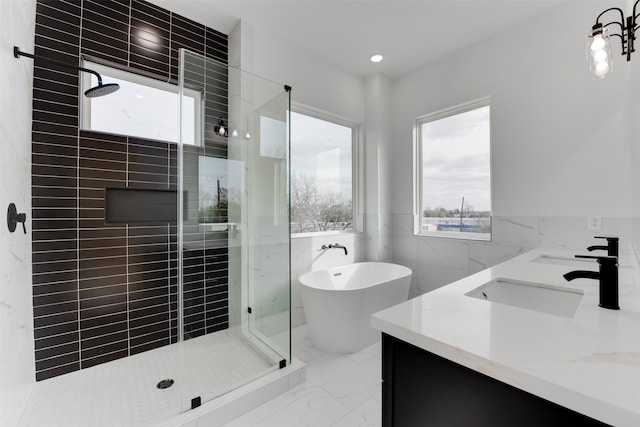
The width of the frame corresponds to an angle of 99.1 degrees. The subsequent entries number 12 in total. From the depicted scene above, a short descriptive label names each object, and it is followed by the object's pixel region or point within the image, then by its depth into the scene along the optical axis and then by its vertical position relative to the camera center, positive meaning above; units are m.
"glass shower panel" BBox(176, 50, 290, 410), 1.83 -0.08
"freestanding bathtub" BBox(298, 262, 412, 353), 2.23 -0.81
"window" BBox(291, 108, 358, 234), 2.99 +0.49
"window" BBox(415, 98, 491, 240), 2.81 +0.46
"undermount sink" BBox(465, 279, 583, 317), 1.12 -0.36
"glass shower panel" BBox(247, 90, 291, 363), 2.21 -0.02
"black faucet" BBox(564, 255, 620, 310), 0.85 -0.21
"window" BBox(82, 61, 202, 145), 2.00 +0.85
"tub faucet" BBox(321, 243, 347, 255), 3.03 -0.36
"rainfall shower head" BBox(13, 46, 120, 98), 1.63 +0.77
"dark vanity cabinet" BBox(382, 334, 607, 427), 0.58 -0.45
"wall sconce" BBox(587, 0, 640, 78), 1.33 +0.81
